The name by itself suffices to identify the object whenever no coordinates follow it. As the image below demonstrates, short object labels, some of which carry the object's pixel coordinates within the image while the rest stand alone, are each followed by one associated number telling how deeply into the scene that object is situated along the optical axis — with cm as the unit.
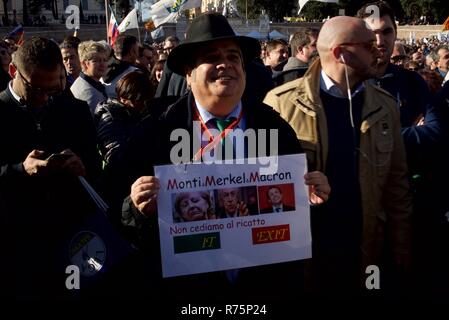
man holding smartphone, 341
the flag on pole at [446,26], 1850
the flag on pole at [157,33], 2575
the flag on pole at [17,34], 1543
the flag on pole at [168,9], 1759
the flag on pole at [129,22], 1619
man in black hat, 276
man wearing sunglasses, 335
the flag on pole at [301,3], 1226
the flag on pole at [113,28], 1514
